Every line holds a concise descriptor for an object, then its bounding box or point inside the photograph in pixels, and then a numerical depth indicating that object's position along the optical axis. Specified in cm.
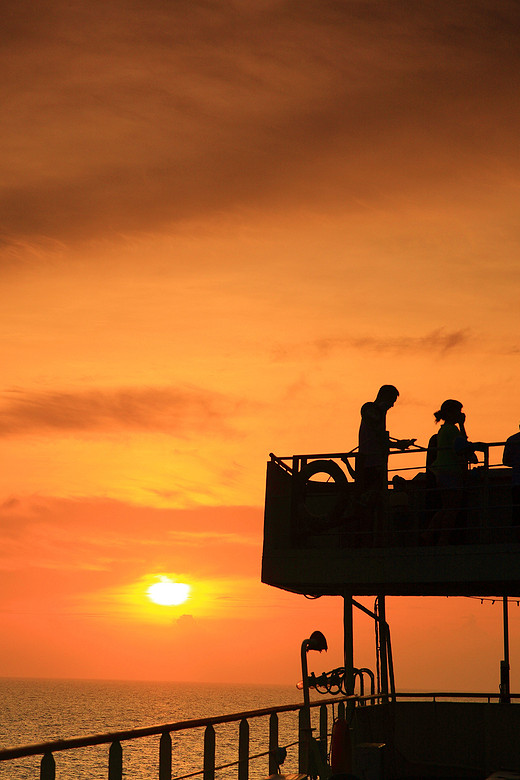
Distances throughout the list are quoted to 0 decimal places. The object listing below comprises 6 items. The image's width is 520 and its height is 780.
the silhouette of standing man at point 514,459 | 1250
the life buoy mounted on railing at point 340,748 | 1189
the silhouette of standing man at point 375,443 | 1354
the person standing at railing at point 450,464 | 1298
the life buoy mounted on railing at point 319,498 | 1388
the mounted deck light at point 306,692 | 1111
